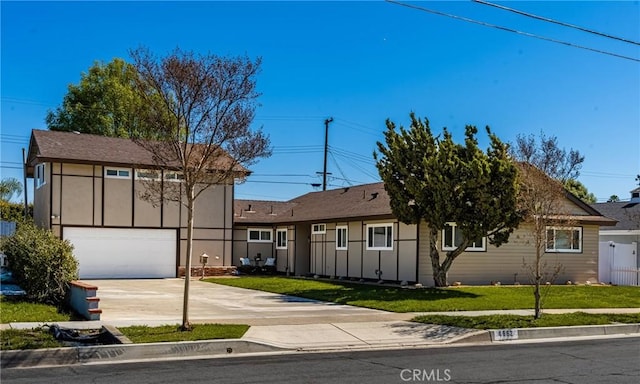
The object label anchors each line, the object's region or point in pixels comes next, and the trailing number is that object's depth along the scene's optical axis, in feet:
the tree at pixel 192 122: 39.11
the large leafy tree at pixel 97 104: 150.41
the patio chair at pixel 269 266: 118.01
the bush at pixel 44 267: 52.75
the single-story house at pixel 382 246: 83.30
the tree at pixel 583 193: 219.41
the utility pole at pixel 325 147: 162.68
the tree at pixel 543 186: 49.42
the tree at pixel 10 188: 194.12
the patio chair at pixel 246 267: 116.26
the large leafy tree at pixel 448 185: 70.74
